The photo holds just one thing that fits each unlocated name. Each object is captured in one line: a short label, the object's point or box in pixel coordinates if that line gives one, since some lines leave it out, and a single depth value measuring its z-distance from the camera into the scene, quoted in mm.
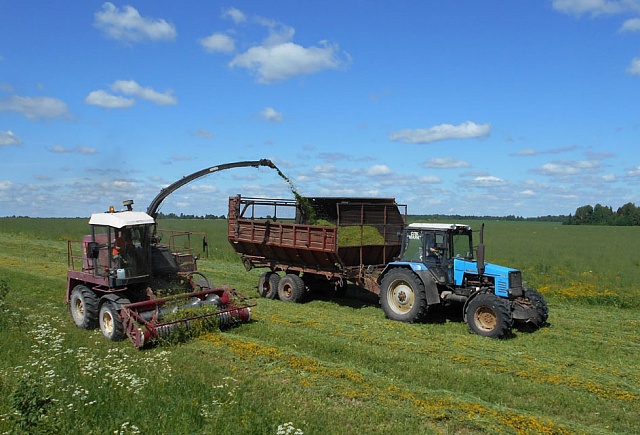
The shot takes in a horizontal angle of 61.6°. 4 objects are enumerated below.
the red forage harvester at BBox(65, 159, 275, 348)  10039
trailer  13367
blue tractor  10695
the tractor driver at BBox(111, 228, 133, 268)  10734
